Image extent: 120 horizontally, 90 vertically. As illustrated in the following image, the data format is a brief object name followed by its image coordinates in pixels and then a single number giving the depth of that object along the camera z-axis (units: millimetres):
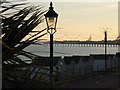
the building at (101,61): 47688
